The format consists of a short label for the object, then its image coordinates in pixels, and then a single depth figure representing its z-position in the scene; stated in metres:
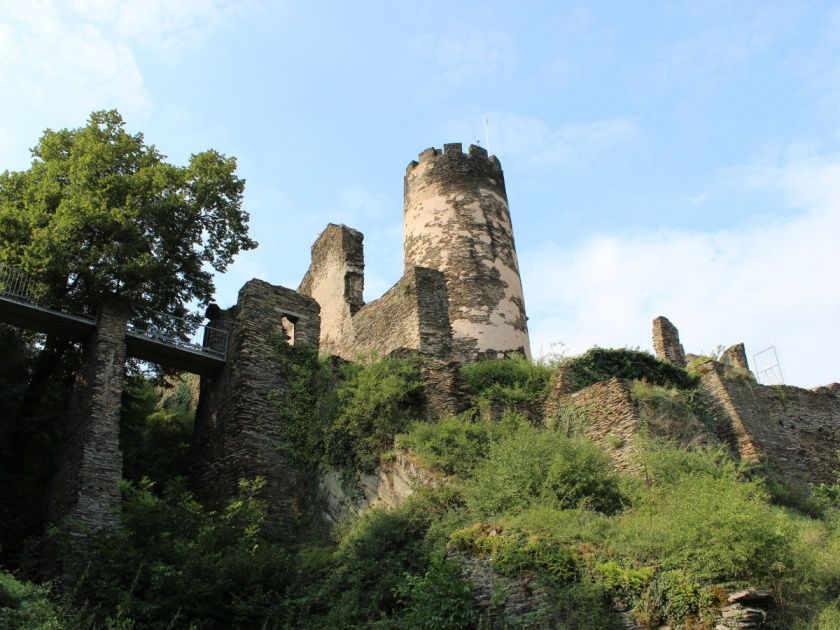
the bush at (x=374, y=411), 14.45
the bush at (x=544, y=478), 11.34
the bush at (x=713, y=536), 8.79
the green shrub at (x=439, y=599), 9.52
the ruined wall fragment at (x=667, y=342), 19.94
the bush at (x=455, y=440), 12.93
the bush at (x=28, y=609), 8.97
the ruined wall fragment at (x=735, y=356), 18.67
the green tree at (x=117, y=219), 15.58
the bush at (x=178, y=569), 11.09
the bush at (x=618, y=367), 15.23
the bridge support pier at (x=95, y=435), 13.35
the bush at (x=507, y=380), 14.88
